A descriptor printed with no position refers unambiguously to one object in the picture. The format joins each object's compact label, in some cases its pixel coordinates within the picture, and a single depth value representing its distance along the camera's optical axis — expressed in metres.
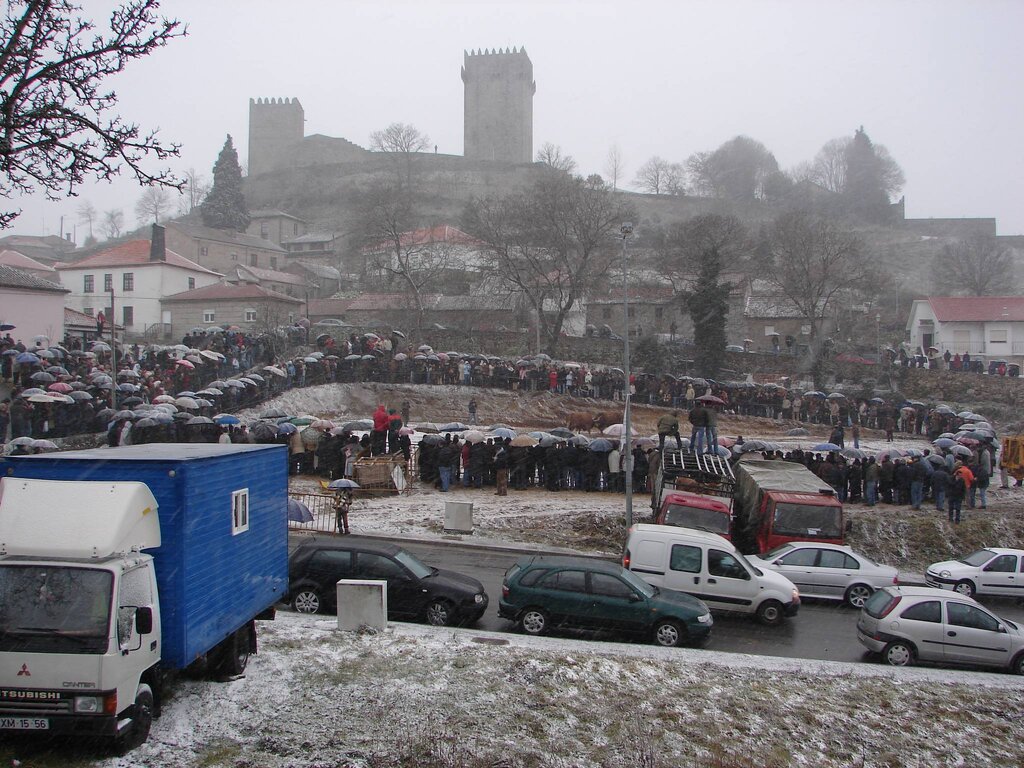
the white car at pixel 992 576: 16.78
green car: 12.59
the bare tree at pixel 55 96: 9.91
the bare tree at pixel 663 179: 128.00
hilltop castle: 126.00
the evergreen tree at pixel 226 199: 91.44
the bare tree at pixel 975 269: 81.19
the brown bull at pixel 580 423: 34.94
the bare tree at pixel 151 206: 125.81
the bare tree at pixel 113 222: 137.12
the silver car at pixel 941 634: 12.44
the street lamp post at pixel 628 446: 20.38
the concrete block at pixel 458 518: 19.66
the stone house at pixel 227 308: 53.12
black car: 12.94
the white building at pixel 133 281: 61.00
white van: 14.41
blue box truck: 6.92
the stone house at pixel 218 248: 79.50
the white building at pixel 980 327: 55.09
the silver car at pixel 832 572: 15.93
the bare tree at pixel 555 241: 50.50
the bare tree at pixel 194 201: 118.74
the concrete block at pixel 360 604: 11.52
